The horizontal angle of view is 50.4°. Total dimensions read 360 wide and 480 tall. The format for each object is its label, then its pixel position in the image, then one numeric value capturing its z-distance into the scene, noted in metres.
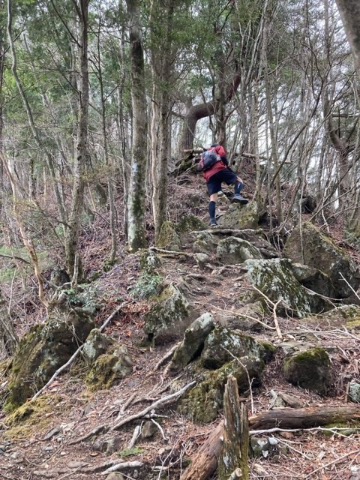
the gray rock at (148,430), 3.32
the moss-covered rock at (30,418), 3.83
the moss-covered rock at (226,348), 3.68
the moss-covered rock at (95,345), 4.72
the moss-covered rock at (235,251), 6.91
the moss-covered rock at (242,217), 8.40
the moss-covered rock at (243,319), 4.54
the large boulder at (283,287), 5.48
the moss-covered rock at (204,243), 7.20
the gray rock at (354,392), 3.22
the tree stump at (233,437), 2.25
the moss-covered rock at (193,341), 4.02
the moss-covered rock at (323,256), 6.53
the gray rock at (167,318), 4.81
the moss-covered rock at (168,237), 7.32
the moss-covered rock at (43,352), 4.71
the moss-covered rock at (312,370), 3.45
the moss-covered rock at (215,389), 3.34
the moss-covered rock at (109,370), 4.31
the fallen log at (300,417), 2.92
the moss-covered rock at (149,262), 6.20
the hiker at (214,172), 8.23
